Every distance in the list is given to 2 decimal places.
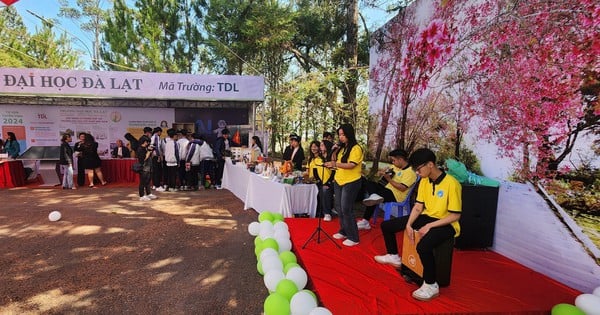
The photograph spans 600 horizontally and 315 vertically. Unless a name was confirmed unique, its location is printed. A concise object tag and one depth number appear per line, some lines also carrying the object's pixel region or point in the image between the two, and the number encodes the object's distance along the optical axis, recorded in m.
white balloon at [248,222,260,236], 4.07
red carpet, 2.33
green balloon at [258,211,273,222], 4.05
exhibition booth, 7.26
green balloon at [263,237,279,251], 3.21
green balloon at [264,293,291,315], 2.15
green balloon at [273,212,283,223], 4.19
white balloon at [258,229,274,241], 3.53
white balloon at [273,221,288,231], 3.72
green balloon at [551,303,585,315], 2.18
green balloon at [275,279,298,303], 2.33
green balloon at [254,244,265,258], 3.27
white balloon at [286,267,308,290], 2.54
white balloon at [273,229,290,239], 3.49
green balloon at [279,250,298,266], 2.97
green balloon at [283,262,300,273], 2.77
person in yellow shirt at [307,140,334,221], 4.54
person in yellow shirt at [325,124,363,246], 3.48
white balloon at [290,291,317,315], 2.12
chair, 4.14
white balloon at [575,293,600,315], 2.17
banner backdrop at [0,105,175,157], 9.04
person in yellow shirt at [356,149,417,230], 3.95
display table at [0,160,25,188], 7.39
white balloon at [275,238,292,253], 3.34
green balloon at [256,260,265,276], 3.05
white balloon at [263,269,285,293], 2.57
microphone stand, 3.55
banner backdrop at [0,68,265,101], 7.14
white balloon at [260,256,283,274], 2.78
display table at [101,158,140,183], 8.30
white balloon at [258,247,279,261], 2.97
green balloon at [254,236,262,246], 3.49
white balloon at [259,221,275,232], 3.69
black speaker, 3.50
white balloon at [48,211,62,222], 4.83
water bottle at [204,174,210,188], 7.80
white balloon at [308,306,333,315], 2.02
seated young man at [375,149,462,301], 2.43
